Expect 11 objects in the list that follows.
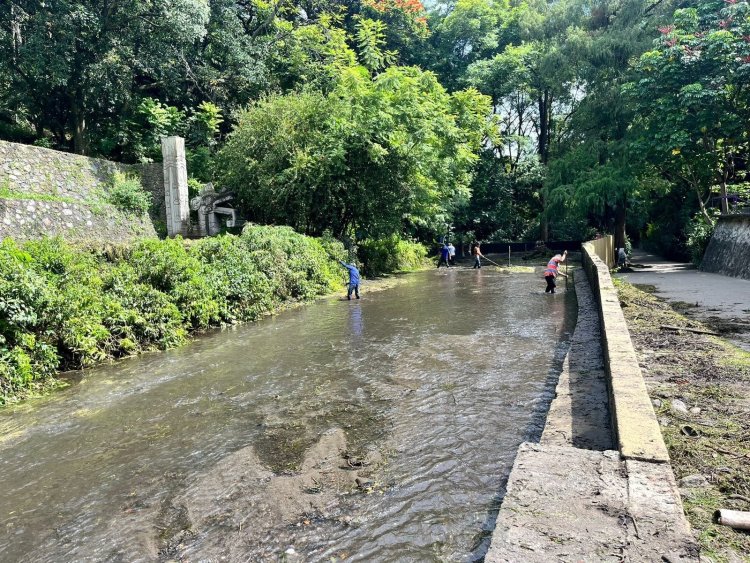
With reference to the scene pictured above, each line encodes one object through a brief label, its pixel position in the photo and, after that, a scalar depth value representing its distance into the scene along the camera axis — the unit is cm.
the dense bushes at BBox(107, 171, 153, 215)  1959
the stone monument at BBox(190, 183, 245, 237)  2156
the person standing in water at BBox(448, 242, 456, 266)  3094
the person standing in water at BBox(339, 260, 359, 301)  1631
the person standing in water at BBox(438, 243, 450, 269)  3019
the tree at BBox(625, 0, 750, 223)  1848
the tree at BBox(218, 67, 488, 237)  2050
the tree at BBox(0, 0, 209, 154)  1927
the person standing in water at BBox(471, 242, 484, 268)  2790
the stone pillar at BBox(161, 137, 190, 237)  2089
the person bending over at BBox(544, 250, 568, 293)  1642
